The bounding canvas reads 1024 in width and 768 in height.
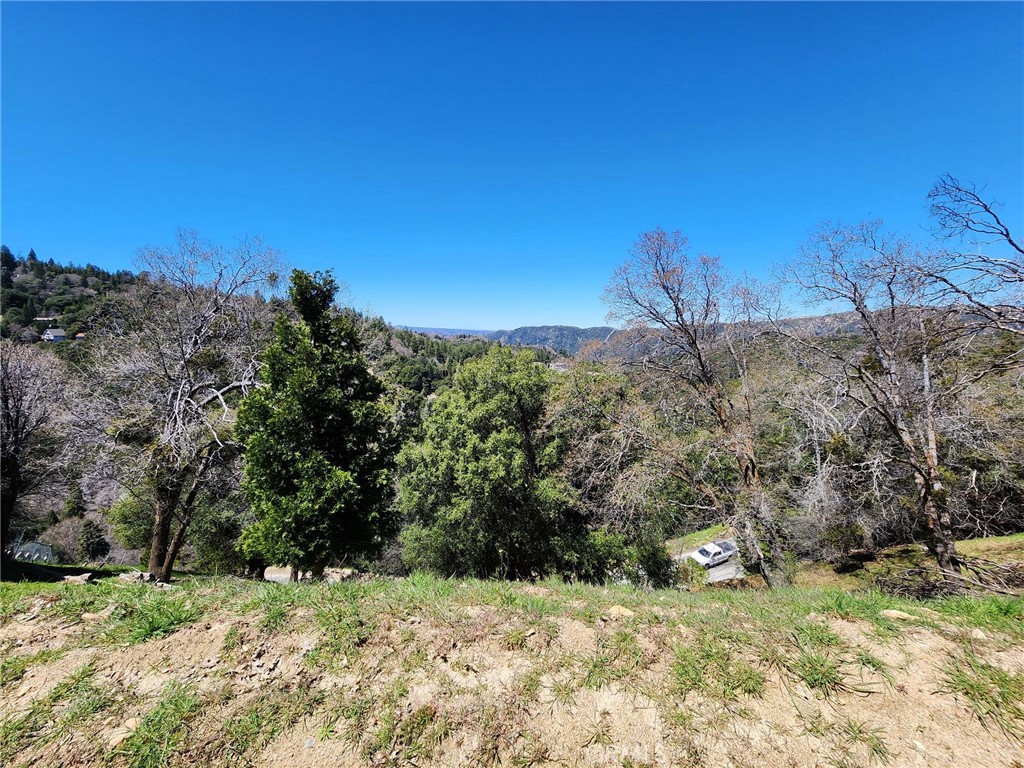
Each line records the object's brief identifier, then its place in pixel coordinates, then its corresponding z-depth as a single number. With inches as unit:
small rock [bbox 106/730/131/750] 104.4
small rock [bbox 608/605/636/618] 168.0
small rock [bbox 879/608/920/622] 155.6
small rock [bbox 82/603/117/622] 151.6
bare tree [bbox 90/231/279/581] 416.8
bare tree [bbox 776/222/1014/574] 255.0
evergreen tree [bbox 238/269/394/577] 321.1
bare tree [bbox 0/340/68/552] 442.3
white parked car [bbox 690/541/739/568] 1059.3
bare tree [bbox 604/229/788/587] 351.9
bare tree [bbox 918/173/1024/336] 194.2
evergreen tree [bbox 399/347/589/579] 459.8
